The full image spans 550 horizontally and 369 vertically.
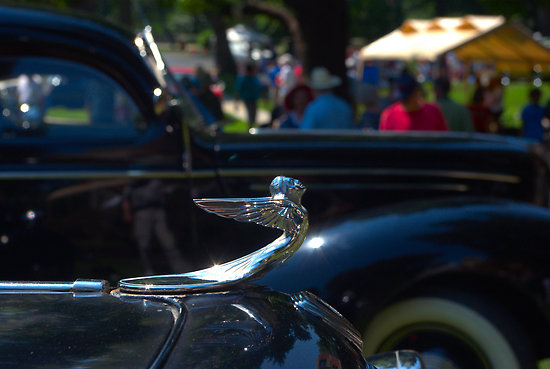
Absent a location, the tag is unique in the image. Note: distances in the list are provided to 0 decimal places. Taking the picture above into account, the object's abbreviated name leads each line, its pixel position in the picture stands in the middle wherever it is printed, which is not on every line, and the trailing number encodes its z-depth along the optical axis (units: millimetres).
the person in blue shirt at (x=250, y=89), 15766
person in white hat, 6133
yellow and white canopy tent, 13492
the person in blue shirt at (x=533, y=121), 10734
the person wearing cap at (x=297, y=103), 7184
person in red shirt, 5809
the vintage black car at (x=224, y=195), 2961
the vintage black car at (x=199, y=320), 1293
